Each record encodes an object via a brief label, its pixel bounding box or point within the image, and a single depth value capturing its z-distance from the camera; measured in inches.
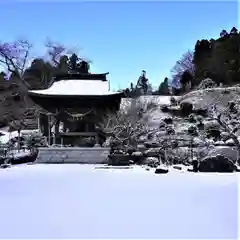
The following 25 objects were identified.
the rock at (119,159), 517.6
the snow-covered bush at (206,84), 1289.4
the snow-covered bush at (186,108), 1213.1
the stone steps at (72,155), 585.6
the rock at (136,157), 546.6
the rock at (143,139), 720.1
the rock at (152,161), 493.4
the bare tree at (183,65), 1668.7
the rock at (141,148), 607.0
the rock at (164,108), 1296.8
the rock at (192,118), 1086.6
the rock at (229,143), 690.1
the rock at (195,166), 423.2
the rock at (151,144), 661.4
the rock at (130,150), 563.5
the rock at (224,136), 797.6
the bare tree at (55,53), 1461.6
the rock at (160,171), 397.7
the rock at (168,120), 1141.4
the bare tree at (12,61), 1264.8
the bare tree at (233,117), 489.0
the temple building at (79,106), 672.5
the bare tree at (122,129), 648.4
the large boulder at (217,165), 408.5
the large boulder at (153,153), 555.2
